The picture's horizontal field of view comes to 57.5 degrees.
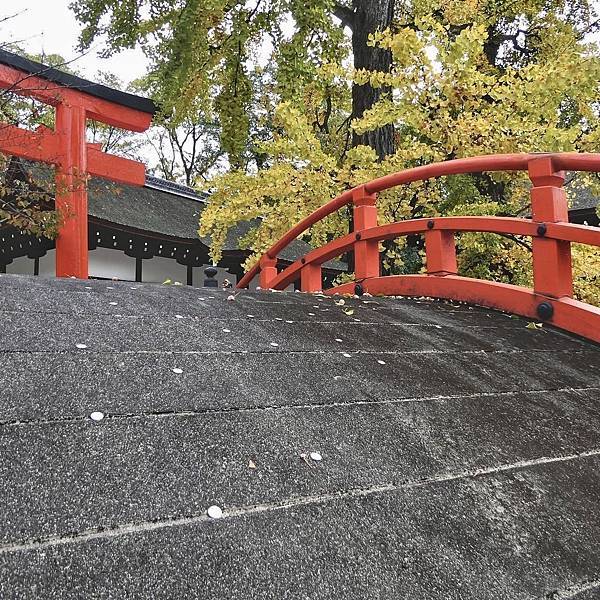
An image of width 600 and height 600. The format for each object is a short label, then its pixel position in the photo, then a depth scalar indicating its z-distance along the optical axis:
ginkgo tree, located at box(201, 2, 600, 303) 4.92
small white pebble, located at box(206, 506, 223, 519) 1.12
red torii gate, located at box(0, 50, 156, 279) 6.63
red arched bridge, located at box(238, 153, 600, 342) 3.04
